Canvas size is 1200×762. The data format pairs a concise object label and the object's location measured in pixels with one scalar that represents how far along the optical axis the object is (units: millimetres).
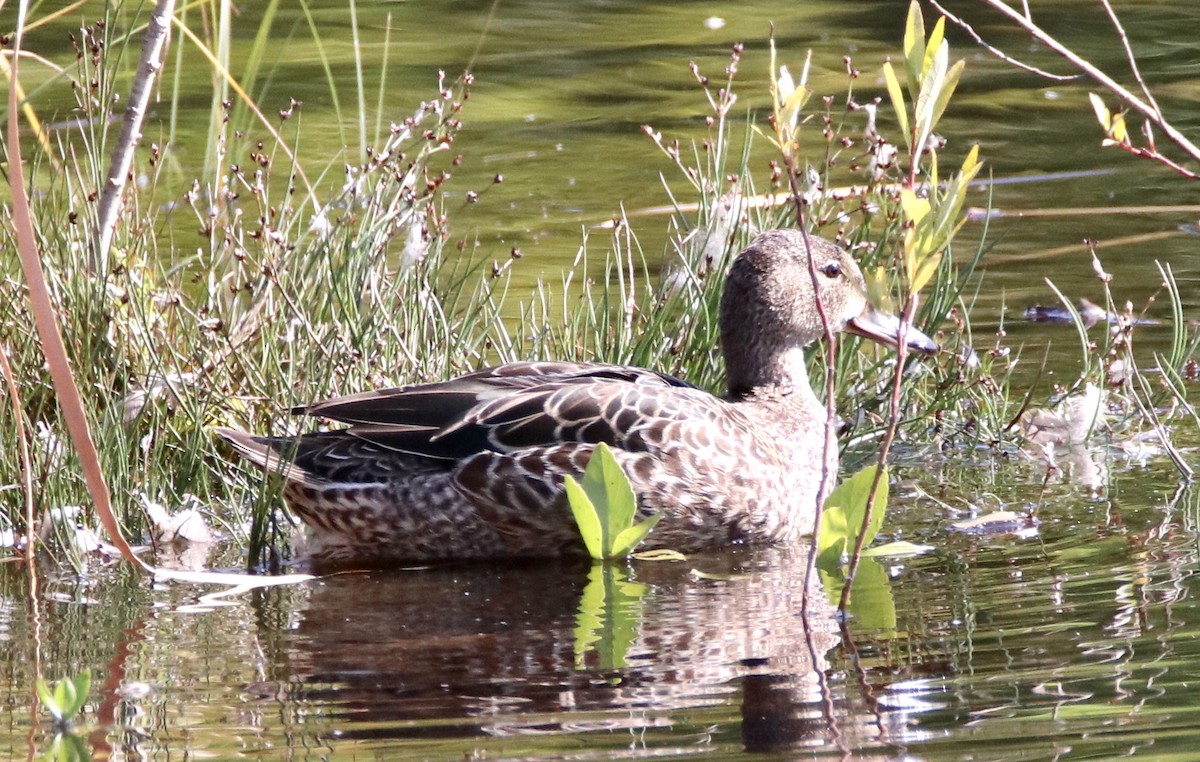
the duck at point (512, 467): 12109
